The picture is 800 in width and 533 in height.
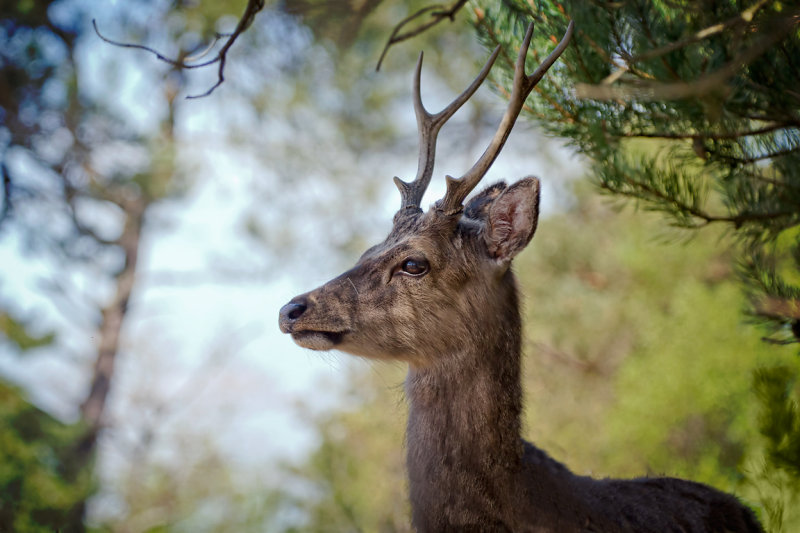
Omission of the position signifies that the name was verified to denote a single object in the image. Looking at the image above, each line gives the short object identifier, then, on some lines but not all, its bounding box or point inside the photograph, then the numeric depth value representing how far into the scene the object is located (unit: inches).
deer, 226.8
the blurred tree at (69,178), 765.3
